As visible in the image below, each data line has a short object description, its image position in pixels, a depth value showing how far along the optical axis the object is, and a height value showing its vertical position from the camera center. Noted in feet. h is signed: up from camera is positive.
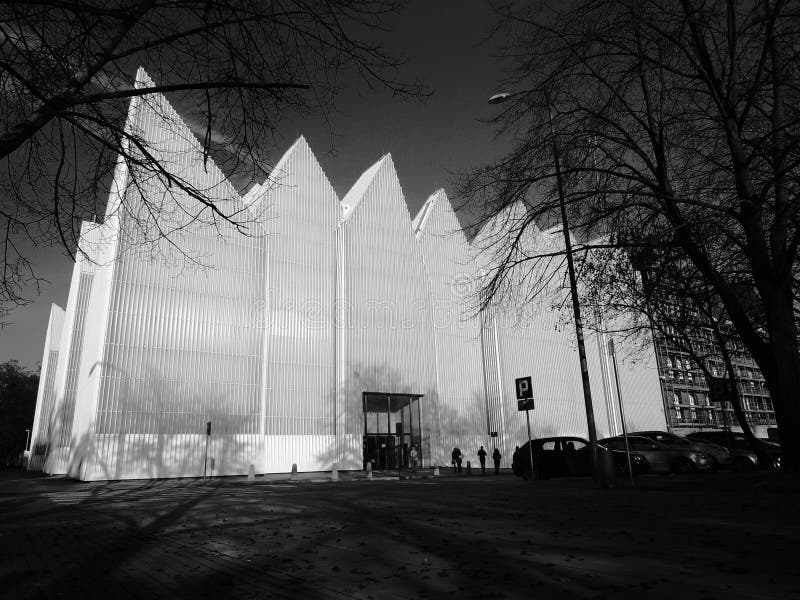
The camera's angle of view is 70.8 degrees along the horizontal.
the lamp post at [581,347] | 47.34 +8.80
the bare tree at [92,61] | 17.58 +12.93
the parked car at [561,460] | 65.57 -1.12
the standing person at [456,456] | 107.01 -0.44
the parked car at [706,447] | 72.94 -0.15
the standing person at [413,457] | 98.63 -0.34
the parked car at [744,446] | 75.61 -0.26
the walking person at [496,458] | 99.66 -0.98
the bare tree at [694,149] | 36.50 +21.16
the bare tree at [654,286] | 45.14 +14.41
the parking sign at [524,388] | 59.11 +6.54
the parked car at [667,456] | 69.56 -1.11
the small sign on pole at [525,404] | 59.72 +4.88
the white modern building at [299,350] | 94.68 +21.36
